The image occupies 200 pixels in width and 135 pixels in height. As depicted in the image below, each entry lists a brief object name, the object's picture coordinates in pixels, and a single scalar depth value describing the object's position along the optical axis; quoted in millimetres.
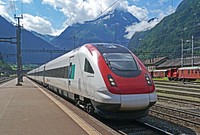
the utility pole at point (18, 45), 40625
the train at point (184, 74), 48056
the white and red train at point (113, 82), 9297
